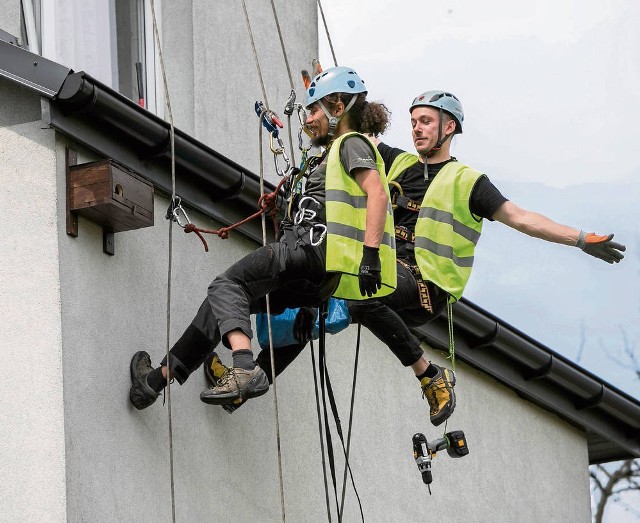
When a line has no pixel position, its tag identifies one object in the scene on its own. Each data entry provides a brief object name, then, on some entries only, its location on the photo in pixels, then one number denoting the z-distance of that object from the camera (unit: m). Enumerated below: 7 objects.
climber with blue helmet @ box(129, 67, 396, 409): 14.28
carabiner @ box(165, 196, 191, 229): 15.19
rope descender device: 15.23
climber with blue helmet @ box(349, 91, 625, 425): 15.58
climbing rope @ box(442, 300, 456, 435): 16.15
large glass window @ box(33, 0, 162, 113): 16.87
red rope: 15.11
